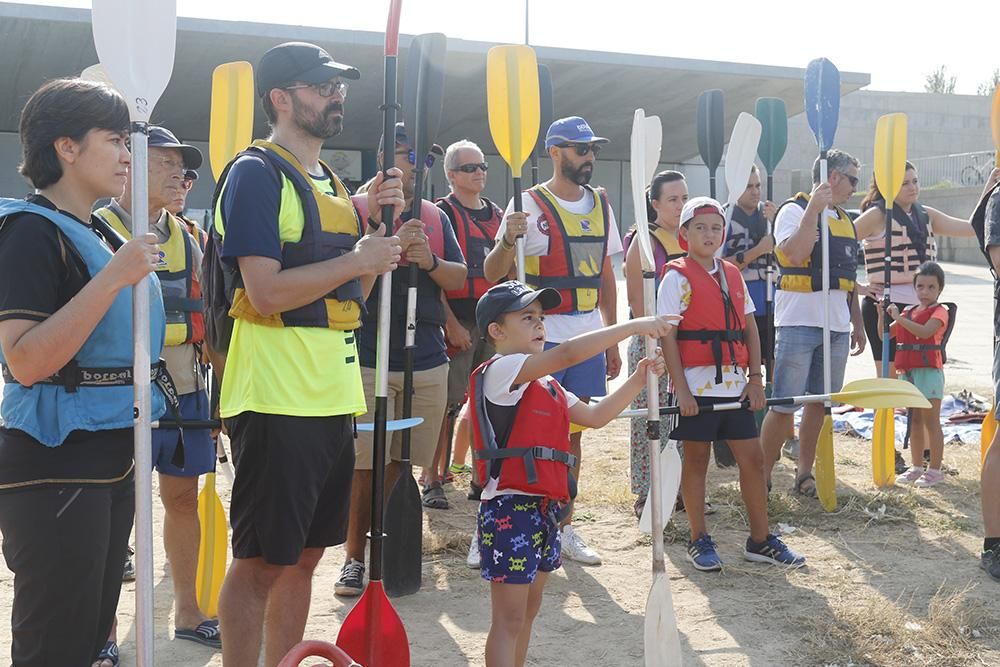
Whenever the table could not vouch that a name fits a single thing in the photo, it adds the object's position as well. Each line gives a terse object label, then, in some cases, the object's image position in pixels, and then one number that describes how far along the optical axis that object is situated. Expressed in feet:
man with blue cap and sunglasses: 14.38
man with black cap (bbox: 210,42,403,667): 8.03
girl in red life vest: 19.99
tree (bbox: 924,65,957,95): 174.40
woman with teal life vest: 6.63
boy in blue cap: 9.00
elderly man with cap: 11.43
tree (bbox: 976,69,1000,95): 156.93
